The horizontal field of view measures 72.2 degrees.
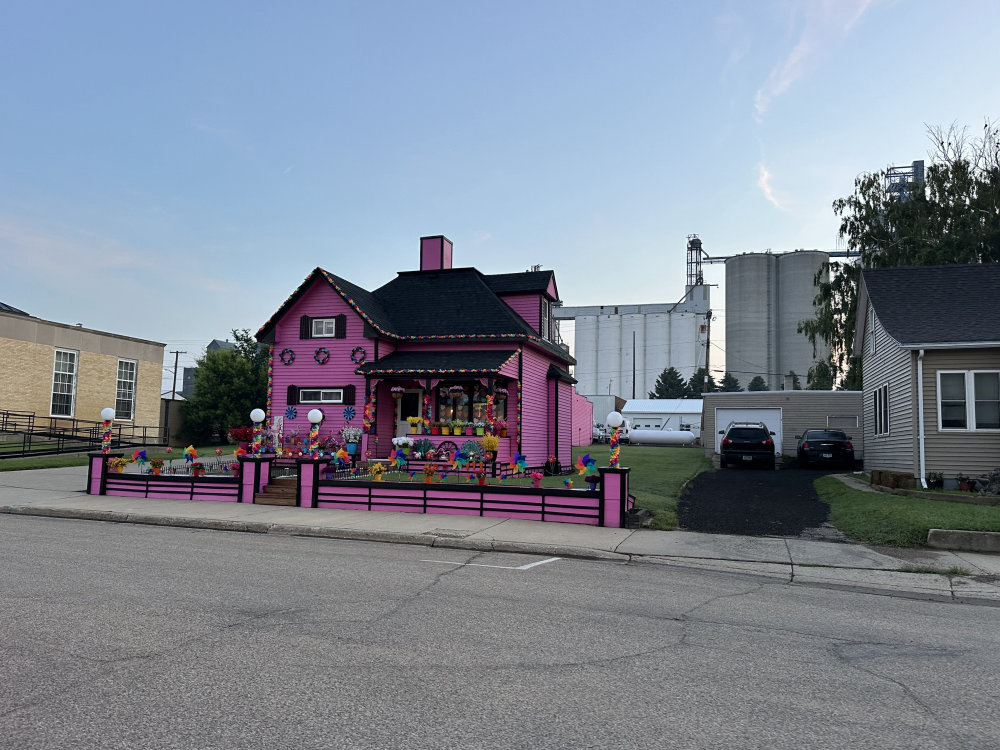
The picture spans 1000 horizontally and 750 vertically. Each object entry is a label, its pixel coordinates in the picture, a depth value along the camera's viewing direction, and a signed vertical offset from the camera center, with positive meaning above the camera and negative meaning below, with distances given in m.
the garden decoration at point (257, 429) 17.34 -0.18
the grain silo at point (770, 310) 76.19 +14.09
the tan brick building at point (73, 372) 31.09 +2.28
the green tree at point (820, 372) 36.34 +3.40
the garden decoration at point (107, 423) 16.59 -0.11
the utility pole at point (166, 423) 37.69 -0.16
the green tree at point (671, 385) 80.56 +5.58
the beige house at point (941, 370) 16.36 +1.69
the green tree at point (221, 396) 40.81 +1.58
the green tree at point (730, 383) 91.28 +6.93
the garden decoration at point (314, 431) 16.47 -0.19
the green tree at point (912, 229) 31.89 +10.14
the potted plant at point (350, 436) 22.20 -0.37
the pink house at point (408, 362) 22.55 +2.15
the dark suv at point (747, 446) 25.27 -0.46
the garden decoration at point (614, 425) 12.95 +0.11
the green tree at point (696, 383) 81.56 +5.98
